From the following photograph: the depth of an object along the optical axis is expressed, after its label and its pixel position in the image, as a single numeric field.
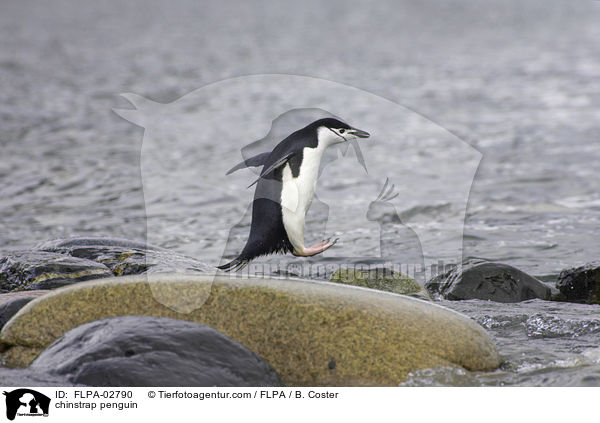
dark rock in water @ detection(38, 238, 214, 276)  14.82
